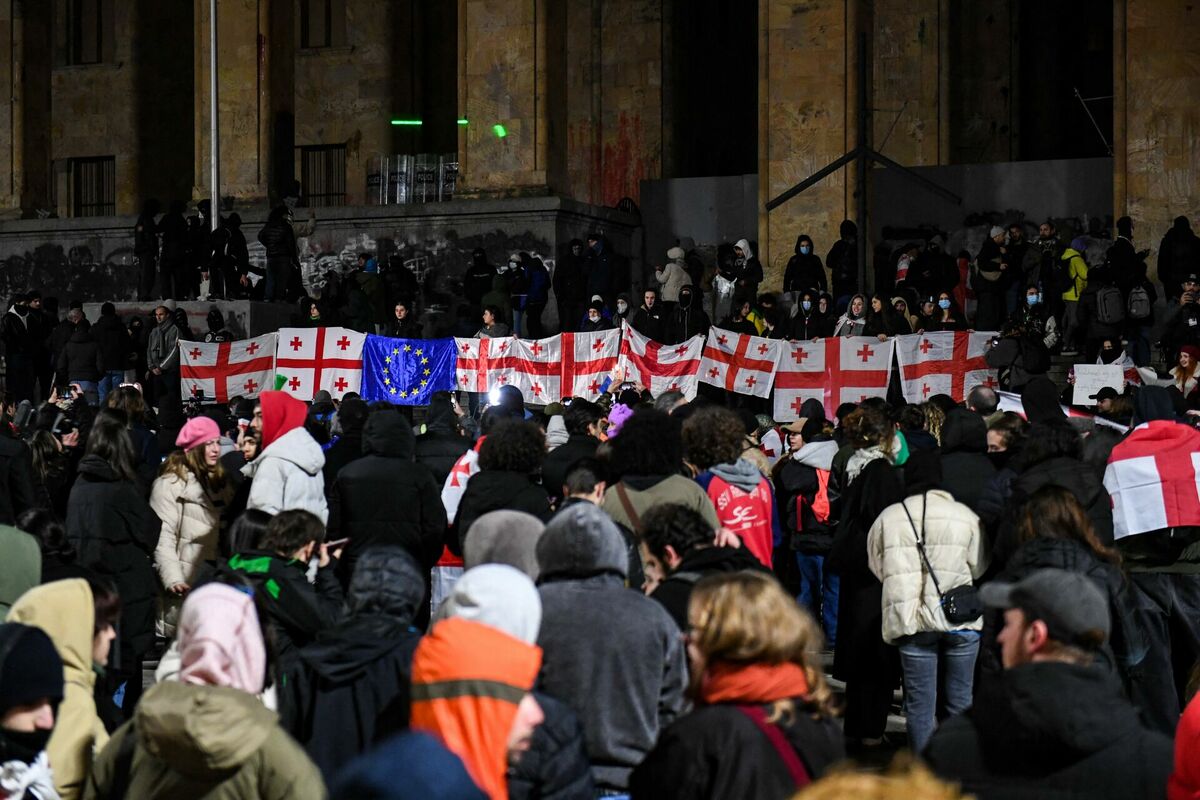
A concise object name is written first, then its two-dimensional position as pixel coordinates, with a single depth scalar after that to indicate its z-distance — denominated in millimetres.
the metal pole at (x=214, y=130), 25906
